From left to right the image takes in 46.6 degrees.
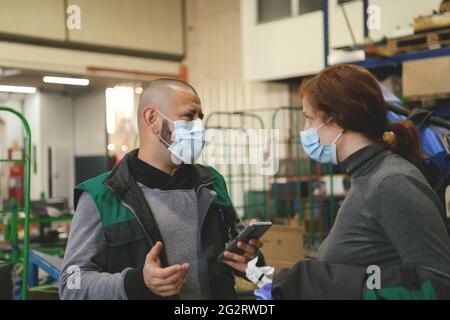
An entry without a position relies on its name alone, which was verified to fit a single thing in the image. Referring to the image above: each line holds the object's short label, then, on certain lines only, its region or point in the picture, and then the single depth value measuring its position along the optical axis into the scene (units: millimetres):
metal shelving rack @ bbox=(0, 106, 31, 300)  2155
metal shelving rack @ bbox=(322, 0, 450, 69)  3248
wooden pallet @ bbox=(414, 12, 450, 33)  3545
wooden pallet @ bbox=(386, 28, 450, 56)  3531
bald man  1580
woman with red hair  1338
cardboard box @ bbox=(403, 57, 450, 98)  3107
